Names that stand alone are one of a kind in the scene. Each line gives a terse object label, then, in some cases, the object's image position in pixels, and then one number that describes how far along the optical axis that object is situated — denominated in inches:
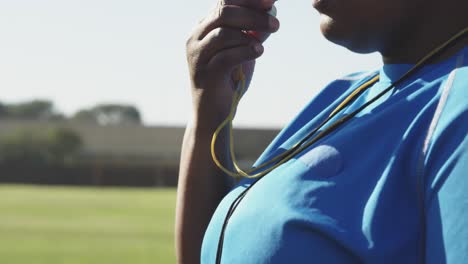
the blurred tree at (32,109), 3782.0
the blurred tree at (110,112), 3826.3
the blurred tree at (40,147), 2479.1
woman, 49.2
